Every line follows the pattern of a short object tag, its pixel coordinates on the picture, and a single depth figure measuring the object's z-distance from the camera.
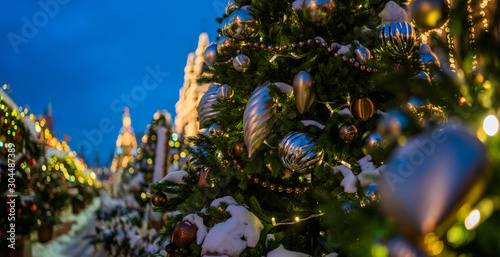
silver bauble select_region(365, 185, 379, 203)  1.38
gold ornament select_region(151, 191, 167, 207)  2.85
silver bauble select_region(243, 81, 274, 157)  2.16
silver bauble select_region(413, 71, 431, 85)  1.65
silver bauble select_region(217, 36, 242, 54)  2.65
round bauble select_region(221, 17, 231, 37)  2.45
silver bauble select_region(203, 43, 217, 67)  2.86
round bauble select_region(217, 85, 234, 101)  2.54
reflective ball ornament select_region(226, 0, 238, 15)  2.78
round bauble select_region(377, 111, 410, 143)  0.78
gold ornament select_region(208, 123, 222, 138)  2.78
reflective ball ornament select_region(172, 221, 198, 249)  2.21
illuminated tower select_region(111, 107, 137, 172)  41.91
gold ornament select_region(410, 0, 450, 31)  1.19
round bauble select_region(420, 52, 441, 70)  1.98
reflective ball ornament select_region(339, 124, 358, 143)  2.04
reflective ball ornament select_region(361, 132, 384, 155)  1.71
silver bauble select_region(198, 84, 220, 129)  2.88
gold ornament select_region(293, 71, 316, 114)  2.04
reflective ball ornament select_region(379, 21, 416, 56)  1.94
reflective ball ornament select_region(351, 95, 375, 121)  2.04
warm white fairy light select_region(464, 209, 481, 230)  0.66
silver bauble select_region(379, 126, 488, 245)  0.63
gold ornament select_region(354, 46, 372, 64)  2.09
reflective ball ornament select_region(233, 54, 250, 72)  2.34
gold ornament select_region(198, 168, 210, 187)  2.66
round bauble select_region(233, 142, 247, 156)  2.50
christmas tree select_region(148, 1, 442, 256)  2.04
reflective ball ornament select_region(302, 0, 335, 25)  2.07
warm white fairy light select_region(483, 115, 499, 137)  0.67
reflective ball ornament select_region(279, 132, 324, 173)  2.01
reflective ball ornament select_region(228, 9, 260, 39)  2.36
